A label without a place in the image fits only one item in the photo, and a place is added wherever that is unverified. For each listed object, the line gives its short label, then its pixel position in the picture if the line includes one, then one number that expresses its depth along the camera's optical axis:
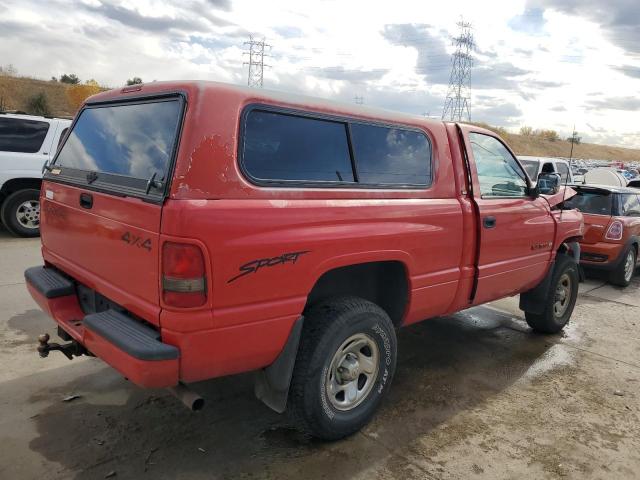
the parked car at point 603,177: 14.81
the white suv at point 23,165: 8.54
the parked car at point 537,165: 12.09
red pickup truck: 2.43
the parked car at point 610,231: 7.78
